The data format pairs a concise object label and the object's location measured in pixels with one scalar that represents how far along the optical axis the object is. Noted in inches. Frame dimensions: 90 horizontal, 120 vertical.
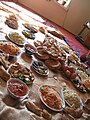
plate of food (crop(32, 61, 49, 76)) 52.0
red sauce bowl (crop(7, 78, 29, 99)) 39.6
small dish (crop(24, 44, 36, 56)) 57.0
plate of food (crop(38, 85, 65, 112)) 43.0
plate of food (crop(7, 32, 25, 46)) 60.2
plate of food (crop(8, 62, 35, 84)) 45.2
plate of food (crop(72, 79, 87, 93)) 55.7
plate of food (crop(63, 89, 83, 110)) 47.2
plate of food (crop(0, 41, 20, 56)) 52.2
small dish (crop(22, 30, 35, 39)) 68.7
